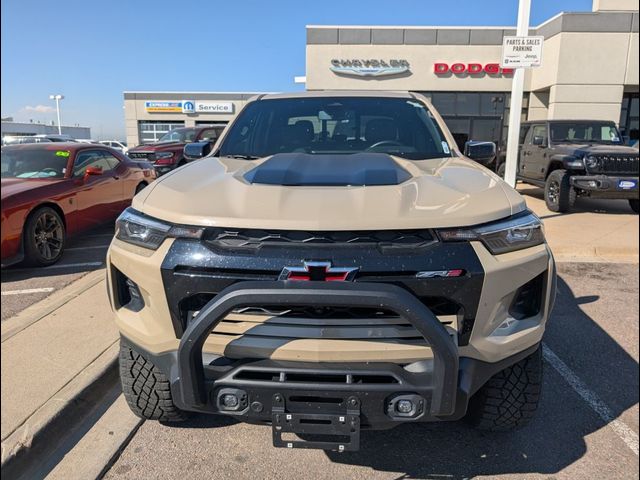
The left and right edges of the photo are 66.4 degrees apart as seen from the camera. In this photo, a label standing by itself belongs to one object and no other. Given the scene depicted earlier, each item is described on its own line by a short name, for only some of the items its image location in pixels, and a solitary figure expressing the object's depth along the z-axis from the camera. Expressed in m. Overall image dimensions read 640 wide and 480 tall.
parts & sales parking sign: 7.41
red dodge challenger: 5.14
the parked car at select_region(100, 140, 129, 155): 28.81
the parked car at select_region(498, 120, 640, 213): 9.01
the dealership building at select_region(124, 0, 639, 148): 17.83
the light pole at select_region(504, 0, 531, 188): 8.35
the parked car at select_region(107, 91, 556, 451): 1.88
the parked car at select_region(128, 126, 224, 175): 12.95
